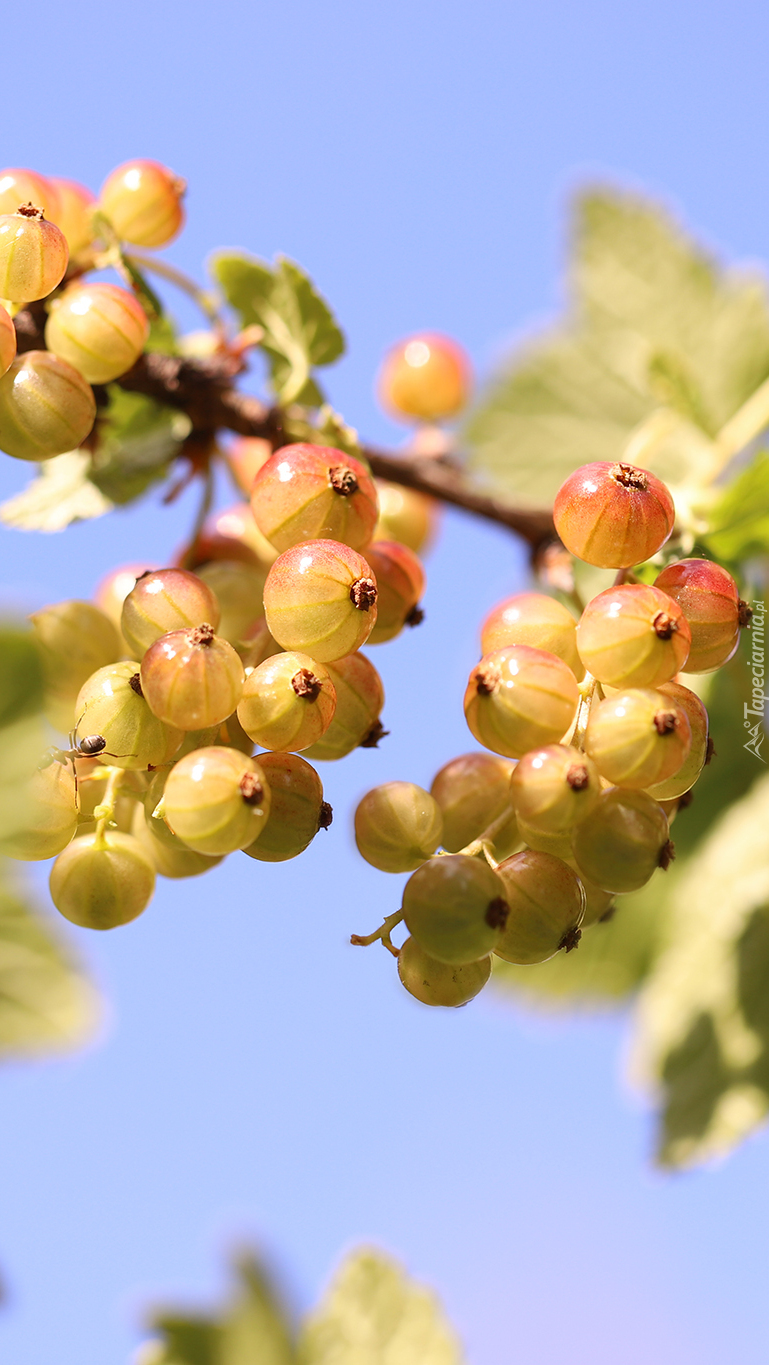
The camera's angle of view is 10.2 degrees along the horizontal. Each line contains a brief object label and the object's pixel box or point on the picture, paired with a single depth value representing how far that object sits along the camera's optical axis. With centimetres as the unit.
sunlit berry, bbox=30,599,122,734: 33
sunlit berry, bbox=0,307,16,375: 31
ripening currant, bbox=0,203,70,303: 32
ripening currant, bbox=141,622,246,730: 31
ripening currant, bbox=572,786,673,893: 31
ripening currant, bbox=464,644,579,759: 31
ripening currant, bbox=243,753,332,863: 31
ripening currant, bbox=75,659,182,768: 31
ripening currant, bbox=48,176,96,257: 34
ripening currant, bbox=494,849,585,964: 31
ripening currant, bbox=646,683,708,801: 31
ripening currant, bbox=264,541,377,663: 31
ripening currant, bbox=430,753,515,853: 32
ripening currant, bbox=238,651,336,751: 31
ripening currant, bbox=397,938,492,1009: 31
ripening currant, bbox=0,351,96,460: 32
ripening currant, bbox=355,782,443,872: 31
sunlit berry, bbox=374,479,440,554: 38
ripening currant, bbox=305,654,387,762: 32
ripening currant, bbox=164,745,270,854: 30
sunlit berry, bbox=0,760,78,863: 31
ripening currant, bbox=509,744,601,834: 31
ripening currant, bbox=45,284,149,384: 33
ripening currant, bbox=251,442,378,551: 32
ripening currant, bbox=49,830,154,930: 31
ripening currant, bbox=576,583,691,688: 31
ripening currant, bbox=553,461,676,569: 32
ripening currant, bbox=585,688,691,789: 31
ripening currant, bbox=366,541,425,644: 33
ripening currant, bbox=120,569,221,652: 31
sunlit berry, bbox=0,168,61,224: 32
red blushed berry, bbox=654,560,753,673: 32
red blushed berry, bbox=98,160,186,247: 34
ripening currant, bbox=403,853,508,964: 30
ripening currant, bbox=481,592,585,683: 32
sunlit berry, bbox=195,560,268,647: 33
